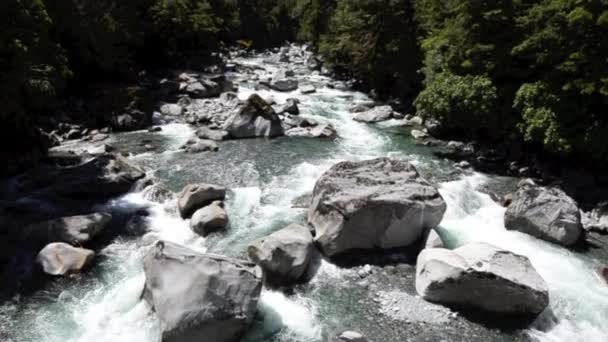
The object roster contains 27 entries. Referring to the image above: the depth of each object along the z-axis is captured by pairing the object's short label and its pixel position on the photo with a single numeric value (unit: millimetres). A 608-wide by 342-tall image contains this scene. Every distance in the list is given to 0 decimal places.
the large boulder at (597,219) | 14841
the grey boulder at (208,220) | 14041
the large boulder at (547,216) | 13672
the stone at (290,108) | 27178
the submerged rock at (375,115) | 26703
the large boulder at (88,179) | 16547
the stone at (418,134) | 23516
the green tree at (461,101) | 19500
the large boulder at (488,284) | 10648
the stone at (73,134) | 22922
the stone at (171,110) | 27492
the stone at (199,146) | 21484
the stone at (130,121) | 24453
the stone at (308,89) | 33444
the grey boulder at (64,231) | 13188
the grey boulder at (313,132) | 23906
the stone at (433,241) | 12891
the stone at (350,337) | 9695
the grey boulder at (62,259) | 12086
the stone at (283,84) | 33656
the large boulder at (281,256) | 11680
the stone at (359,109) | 28334
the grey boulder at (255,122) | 23539
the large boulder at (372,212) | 12844
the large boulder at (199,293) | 9367
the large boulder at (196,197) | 15008
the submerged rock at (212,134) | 23188
